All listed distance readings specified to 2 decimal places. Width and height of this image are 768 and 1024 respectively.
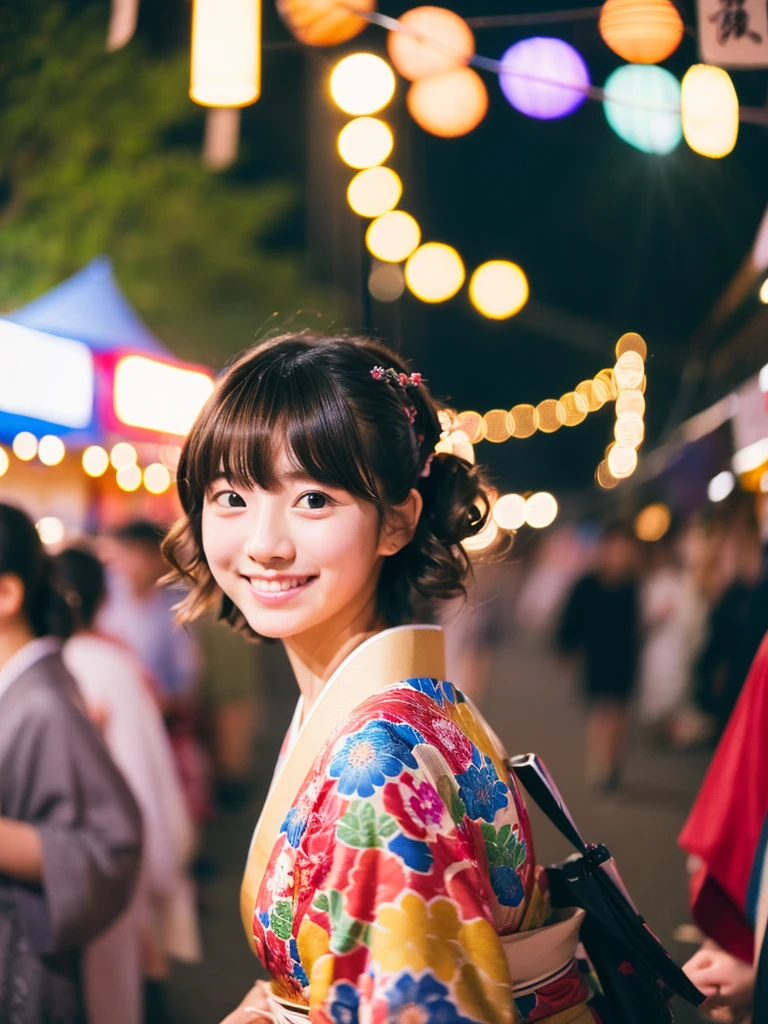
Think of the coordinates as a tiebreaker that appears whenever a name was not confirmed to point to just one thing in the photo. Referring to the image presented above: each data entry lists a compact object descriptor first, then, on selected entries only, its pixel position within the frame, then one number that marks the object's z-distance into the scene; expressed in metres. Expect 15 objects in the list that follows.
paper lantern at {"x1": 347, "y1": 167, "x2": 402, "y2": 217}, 3.99
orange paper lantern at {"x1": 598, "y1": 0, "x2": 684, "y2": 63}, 2.85
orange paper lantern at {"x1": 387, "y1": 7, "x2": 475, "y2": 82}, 3.27
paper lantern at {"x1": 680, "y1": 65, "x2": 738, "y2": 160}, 2.88
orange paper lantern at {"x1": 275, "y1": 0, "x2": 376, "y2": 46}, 3.45
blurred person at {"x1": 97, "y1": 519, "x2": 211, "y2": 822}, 5.96
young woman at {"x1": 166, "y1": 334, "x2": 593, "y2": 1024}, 1.50
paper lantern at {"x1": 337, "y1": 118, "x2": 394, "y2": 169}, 4.18
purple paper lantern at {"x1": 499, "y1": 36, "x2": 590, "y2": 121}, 3.15
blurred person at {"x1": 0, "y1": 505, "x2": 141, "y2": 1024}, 2.81
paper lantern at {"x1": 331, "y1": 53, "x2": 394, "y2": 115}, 3.79
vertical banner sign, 2.65
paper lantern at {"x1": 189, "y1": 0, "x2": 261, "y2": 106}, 3.31
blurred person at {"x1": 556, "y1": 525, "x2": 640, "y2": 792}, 7.87
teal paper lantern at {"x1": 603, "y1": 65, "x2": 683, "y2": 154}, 3.01
